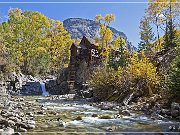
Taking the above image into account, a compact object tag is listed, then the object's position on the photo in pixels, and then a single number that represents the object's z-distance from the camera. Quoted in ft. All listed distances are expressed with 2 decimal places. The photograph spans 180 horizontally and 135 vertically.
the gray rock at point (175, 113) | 32.86
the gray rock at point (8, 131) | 21.08
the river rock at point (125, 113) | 35.33
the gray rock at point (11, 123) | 24.85
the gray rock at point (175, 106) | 33.67
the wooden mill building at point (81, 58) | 102.09
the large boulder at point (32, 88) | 94.28
